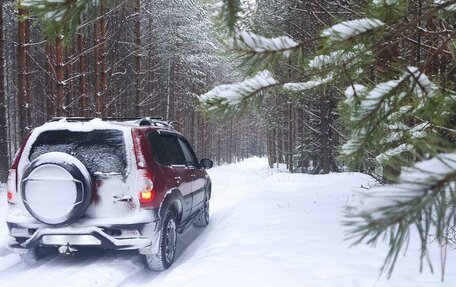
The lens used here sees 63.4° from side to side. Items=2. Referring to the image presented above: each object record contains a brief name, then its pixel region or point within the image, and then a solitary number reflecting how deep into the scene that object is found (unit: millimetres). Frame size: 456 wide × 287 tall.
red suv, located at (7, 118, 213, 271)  4527
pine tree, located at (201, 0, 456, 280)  1100
